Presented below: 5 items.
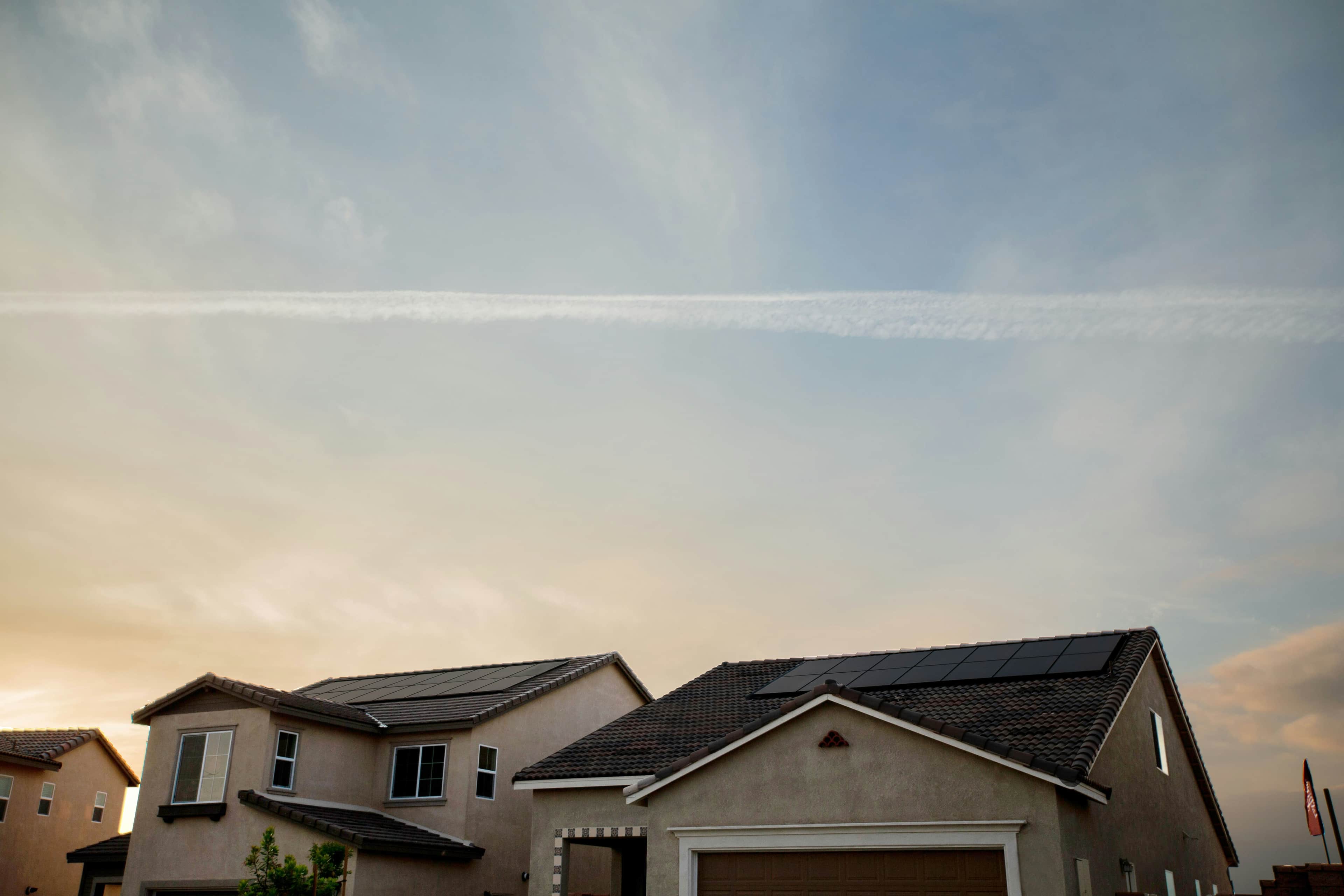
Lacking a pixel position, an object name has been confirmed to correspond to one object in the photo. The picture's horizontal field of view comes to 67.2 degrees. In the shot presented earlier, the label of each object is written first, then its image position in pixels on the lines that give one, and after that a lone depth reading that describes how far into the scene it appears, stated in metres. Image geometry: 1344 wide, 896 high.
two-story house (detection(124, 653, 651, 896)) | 20.75
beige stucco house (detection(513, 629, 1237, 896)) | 13.98
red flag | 24.55
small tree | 16.89
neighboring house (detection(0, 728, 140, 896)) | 30.92
